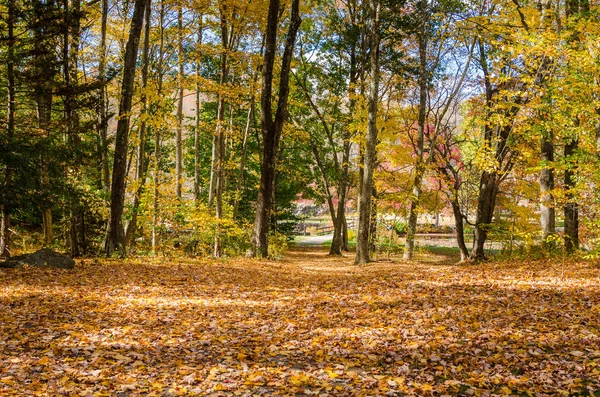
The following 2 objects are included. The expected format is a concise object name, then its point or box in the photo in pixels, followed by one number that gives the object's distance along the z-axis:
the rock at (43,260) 8.61
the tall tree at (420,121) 15.43
